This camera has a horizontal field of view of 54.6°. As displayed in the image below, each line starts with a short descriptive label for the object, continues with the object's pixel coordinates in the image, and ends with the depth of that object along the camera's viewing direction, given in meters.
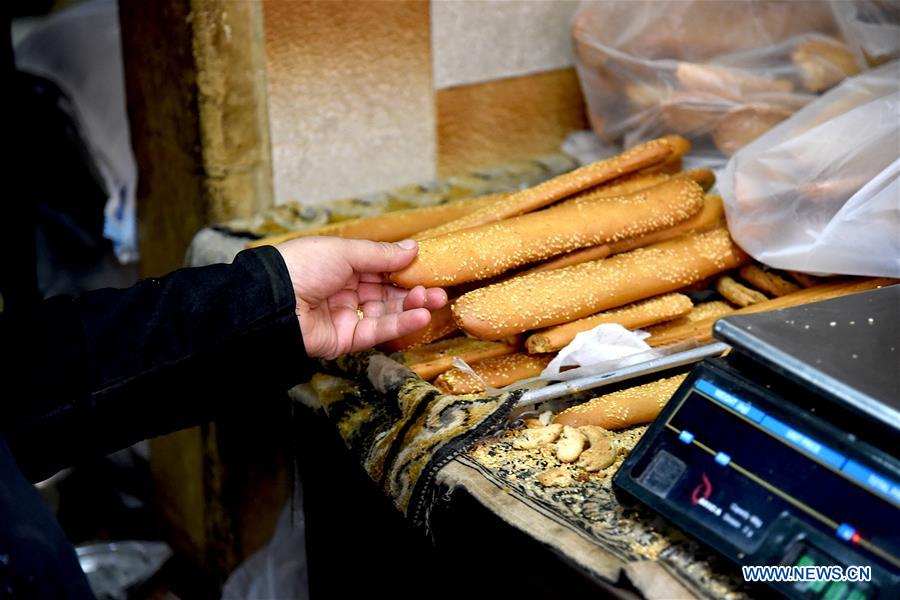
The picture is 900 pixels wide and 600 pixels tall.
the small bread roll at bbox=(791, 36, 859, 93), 1.65
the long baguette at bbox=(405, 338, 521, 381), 1.24
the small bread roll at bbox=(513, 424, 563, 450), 1.06
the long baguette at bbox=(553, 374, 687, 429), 1.10
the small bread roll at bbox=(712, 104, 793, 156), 1.64
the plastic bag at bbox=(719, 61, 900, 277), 1.24
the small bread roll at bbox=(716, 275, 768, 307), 1.37
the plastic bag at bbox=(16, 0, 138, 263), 2.42
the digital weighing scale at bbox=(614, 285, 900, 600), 0.75
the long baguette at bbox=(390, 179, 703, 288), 1.24
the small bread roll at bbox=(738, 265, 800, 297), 1.37
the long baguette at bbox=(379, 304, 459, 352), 1.29
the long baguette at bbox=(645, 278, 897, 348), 1.28
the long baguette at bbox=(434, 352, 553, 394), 1.21
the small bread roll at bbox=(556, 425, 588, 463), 1.02
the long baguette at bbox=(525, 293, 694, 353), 1.24
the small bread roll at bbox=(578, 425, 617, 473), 1.01
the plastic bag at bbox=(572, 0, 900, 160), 1.64
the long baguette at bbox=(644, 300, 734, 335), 1.32
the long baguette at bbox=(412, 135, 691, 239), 1.39
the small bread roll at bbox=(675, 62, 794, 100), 1.66
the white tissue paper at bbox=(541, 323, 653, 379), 1.21
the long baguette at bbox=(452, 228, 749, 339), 1.20
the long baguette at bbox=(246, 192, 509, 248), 1.47
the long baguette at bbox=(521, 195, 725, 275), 1.34
